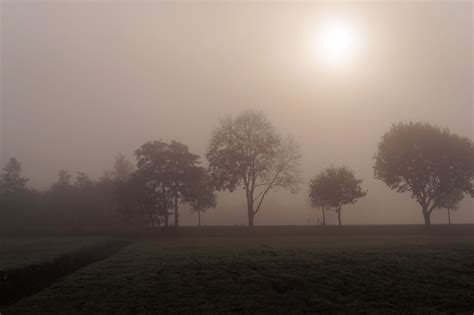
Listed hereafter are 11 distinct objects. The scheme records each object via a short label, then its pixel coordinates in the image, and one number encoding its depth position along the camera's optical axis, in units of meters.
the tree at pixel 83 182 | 122.56
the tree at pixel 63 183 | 123.06
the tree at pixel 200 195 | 84.81
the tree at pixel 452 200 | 92.11
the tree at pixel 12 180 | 115.35
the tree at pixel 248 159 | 73.06
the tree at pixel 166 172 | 83.25
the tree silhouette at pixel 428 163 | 75.69
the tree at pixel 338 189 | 83.56
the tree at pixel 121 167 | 110.00
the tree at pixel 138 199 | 82.75
